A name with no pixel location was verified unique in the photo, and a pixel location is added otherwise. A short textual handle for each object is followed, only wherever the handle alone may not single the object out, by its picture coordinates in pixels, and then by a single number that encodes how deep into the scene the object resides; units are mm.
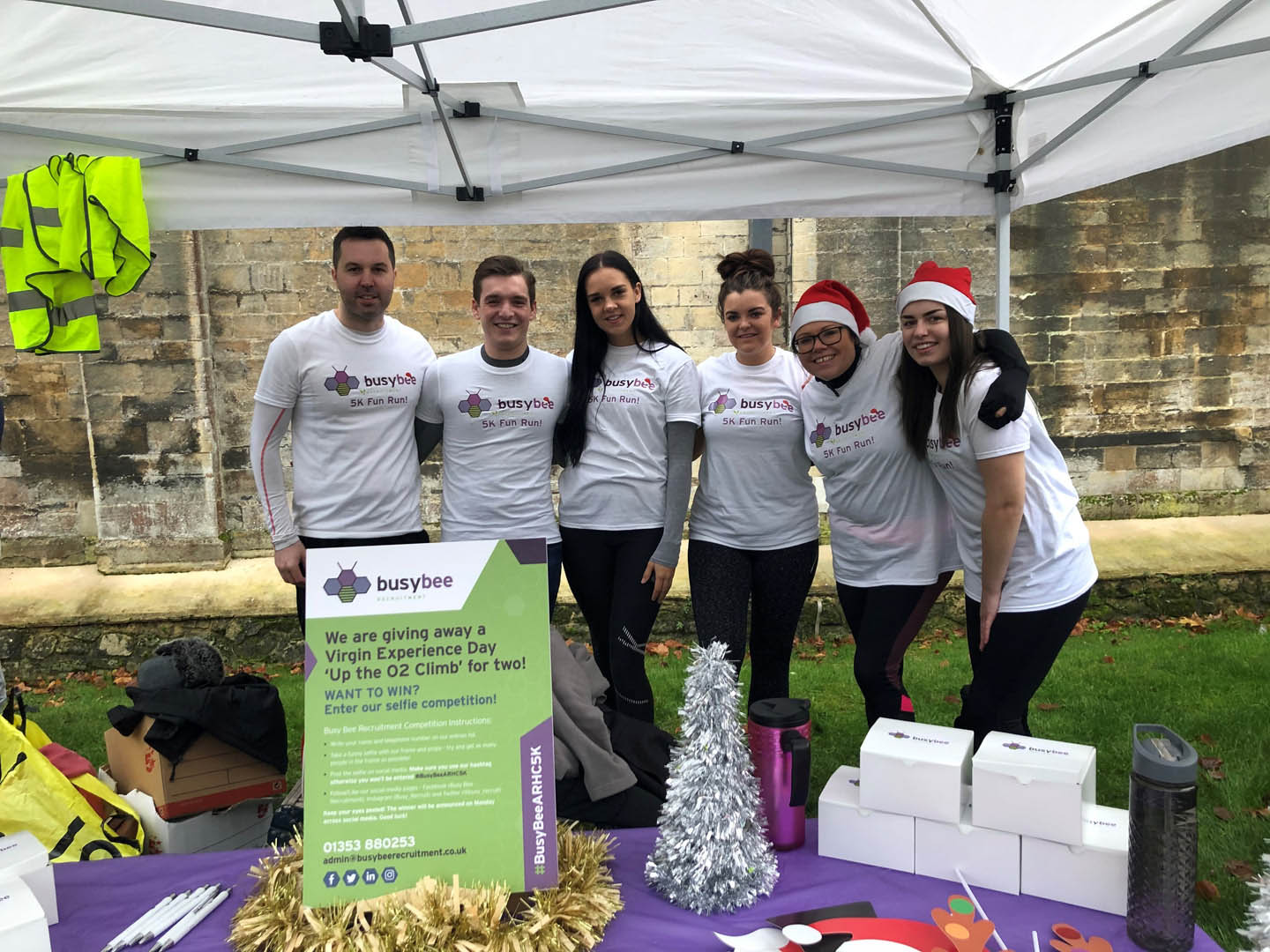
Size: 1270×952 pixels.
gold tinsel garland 1205
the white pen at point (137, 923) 1302
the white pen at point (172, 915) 1323
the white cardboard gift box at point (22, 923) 1151
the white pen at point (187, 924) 1302
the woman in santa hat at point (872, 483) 2436
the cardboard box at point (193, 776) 2412
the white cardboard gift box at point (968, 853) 1387
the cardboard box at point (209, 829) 2414
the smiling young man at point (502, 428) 2668
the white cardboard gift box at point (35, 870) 1378
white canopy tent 2260
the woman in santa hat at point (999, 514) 2070
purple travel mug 1531
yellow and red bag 2150
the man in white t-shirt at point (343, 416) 2637
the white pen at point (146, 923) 1313
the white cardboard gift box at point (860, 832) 1460
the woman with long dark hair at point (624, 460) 2654
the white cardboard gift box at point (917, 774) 1424
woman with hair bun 2643
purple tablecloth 1303
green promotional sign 1318
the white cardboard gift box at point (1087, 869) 1325
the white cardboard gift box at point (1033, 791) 1346
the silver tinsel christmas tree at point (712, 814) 1362
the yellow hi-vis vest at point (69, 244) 2408
